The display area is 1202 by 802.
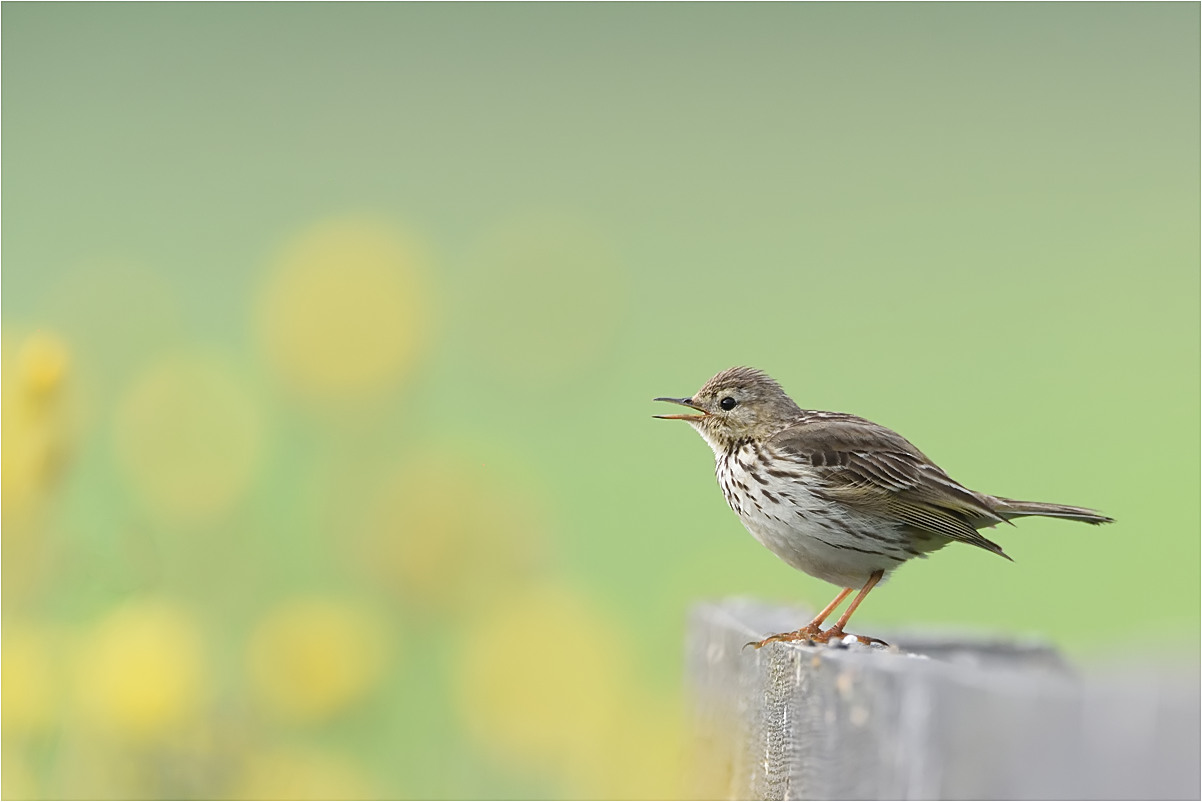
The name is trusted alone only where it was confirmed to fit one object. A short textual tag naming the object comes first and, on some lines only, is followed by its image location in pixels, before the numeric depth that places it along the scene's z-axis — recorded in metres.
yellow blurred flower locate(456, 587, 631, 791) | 10.47
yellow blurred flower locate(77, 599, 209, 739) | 8.44
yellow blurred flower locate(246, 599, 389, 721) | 9.55
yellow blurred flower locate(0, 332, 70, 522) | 7.23
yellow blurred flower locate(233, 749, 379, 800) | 8.69
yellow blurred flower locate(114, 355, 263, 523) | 10.62
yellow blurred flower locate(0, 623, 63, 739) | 8.20
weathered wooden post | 3.43
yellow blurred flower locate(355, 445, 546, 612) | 11.20
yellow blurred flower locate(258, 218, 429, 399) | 12.15
